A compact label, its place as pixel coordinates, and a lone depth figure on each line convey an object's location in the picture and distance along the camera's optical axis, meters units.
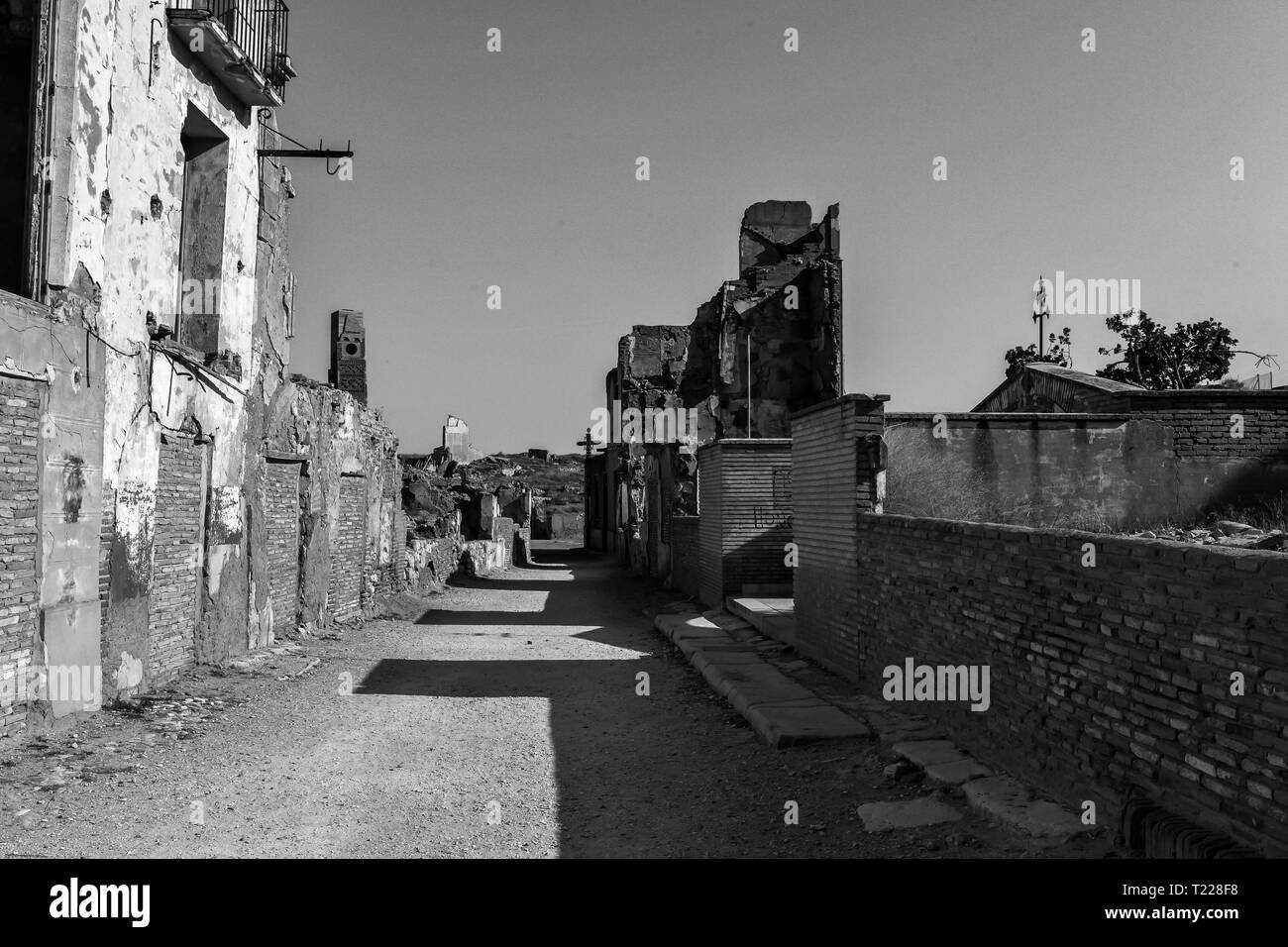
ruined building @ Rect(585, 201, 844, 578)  23.83
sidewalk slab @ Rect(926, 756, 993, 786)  5.25
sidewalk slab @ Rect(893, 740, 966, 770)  5.65
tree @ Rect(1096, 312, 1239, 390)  29.83
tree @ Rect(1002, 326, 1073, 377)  35.66
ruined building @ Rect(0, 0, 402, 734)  6.58
